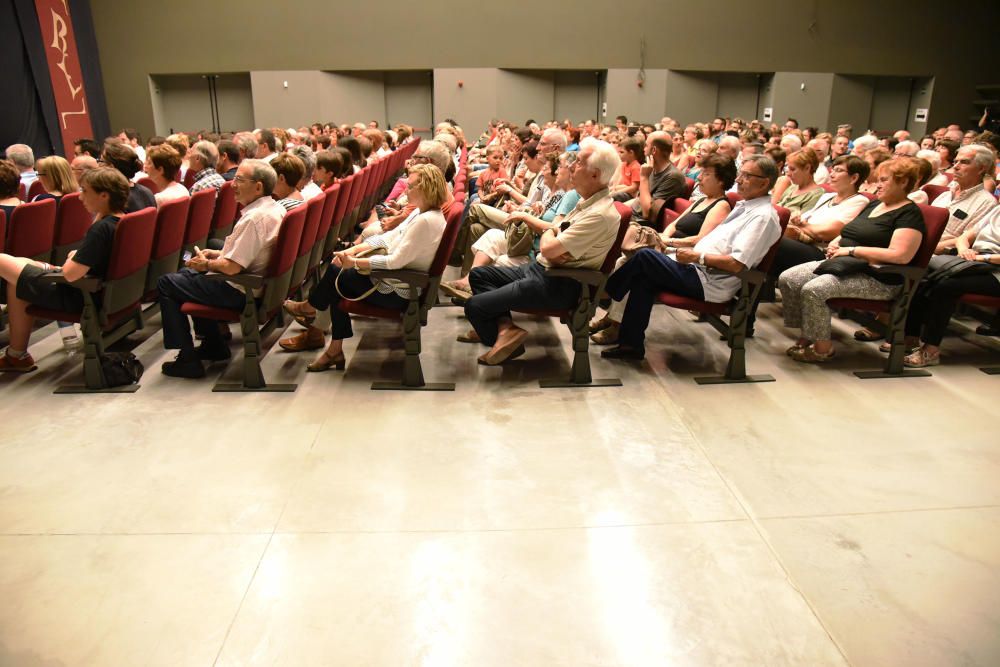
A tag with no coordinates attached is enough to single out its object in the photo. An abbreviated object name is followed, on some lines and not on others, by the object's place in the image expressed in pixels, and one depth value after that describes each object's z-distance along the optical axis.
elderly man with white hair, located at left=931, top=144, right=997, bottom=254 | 4.25
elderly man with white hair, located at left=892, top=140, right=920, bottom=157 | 6.50
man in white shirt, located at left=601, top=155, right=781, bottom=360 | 3.63
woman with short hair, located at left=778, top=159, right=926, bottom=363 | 3.69
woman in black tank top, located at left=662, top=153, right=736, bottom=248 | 4.06
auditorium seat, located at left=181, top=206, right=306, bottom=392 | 3.57
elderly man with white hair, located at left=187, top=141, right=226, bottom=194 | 5.37
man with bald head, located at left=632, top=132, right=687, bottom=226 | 4.94
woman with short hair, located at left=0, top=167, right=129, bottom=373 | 3.45
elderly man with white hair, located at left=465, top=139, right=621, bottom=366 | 3.49
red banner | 11.60
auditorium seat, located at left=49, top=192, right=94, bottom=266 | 4.53
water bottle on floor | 4.09
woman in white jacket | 3.53
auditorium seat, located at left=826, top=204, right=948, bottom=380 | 3.65
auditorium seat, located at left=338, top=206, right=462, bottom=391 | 3.54
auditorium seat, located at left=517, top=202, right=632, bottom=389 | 3.56
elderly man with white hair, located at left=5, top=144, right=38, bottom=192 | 5.64
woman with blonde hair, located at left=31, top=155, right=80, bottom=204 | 4.58
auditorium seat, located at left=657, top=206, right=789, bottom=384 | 3.67
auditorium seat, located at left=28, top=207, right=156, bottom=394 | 3.51
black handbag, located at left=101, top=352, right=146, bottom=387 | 3.62
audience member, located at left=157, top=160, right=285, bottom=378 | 3.53
